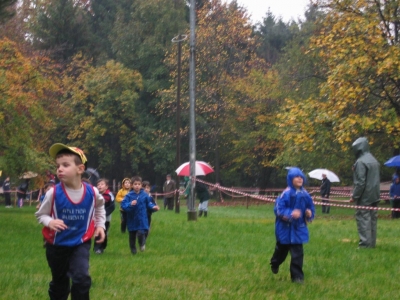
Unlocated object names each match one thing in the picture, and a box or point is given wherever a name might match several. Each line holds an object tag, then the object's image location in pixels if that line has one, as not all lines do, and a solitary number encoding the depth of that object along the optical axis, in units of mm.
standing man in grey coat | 13773
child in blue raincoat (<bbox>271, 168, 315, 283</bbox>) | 9477
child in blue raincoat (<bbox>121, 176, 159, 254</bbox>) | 13312
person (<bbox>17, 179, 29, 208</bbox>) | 39619
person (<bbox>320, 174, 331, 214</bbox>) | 34219
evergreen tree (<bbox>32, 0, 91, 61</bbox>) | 56656
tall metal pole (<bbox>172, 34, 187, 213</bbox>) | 33594
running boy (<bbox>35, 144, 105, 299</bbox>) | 6660
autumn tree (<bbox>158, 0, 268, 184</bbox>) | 51188
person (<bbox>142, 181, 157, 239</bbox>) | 14006
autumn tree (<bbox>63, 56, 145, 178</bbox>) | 54281
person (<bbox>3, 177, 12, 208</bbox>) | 41909
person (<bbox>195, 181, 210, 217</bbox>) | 27953
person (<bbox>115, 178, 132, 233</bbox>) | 15812
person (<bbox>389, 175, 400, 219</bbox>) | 29000
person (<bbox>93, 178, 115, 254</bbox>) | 13438
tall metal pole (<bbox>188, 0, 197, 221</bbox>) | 24078
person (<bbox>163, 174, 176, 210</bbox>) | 36219
